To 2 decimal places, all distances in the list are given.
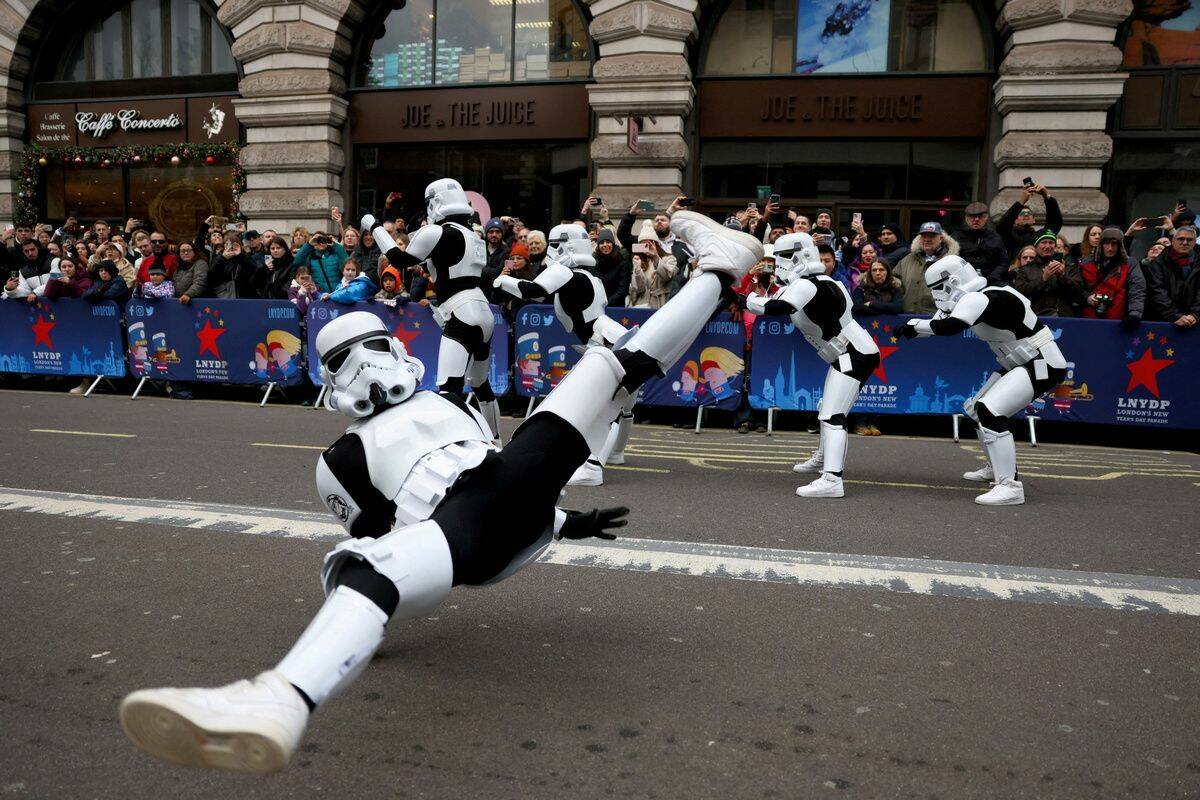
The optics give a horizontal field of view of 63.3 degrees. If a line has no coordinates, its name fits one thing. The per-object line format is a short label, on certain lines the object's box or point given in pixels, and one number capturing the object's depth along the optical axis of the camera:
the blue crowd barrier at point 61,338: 12.52
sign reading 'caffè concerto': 18.66
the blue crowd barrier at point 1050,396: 9.47
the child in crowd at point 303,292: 11.69
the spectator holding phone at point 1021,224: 10.64
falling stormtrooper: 2.37
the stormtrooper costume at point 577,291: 7.46
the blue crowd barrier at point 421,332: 11.03
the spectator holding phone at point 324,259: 12.18
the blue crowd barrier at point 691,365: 10.25
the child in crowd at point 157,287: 12.28
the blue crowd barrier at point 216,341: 11.72
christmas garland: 18.64
